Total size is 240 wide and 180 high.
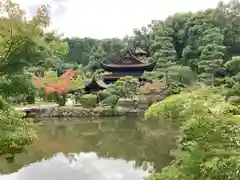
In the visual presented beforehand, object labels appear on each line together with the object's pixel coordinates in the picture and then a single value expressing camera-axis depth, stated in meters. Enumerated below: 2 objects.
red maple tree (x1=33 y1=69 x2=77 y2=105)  15.11
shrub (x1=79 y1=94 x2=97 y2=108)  15.31
